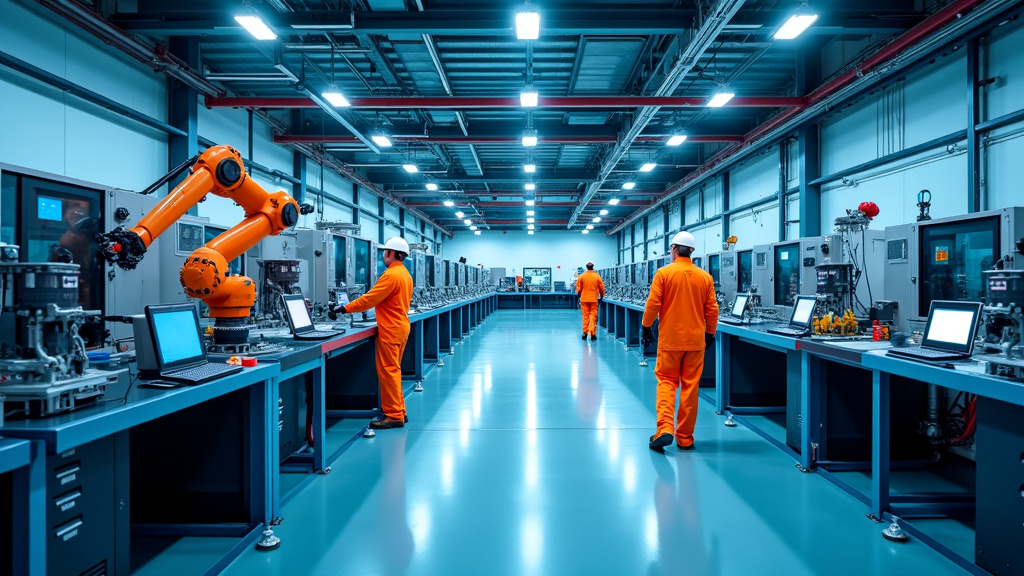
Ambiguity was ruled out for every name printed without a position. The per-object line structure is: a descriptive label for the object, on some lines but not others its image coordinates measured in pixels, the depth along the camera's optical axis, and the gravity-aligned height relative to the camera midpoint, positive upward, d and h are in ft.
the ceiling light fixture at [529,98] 18.07 +6.88
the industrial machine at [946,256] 8.15 +0.56
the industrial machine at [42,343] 4.25 -0.52
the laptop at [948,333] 6.95 -0.68
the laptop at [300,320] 9.50 -0.69
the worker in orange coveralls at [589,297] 30.81 -0.68
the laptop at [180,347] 5.72 -0.76
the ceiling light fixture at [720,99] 18.08 +6.86
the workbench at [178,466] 3.88 -2.38
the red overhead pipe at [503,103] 18.95 +7.10
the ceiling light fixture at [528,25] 12.60 +6.73
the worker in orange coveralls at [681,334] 10.83 -1.05
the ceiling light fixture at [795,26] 12.99 +6.97
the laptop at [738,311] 13.64 -0.68
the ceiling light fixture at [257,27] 12.93 +6.88
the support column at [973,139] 13.66 +4.06
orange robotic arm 5.87 +0.79
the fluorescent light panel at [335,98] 17.19 +6.58
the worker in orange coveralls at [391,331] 12.01 -1.12
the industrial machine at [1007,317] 5.78 -0.37
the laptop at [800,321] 10.36 -0.74
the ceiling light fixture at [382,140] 22.82 +6.74
